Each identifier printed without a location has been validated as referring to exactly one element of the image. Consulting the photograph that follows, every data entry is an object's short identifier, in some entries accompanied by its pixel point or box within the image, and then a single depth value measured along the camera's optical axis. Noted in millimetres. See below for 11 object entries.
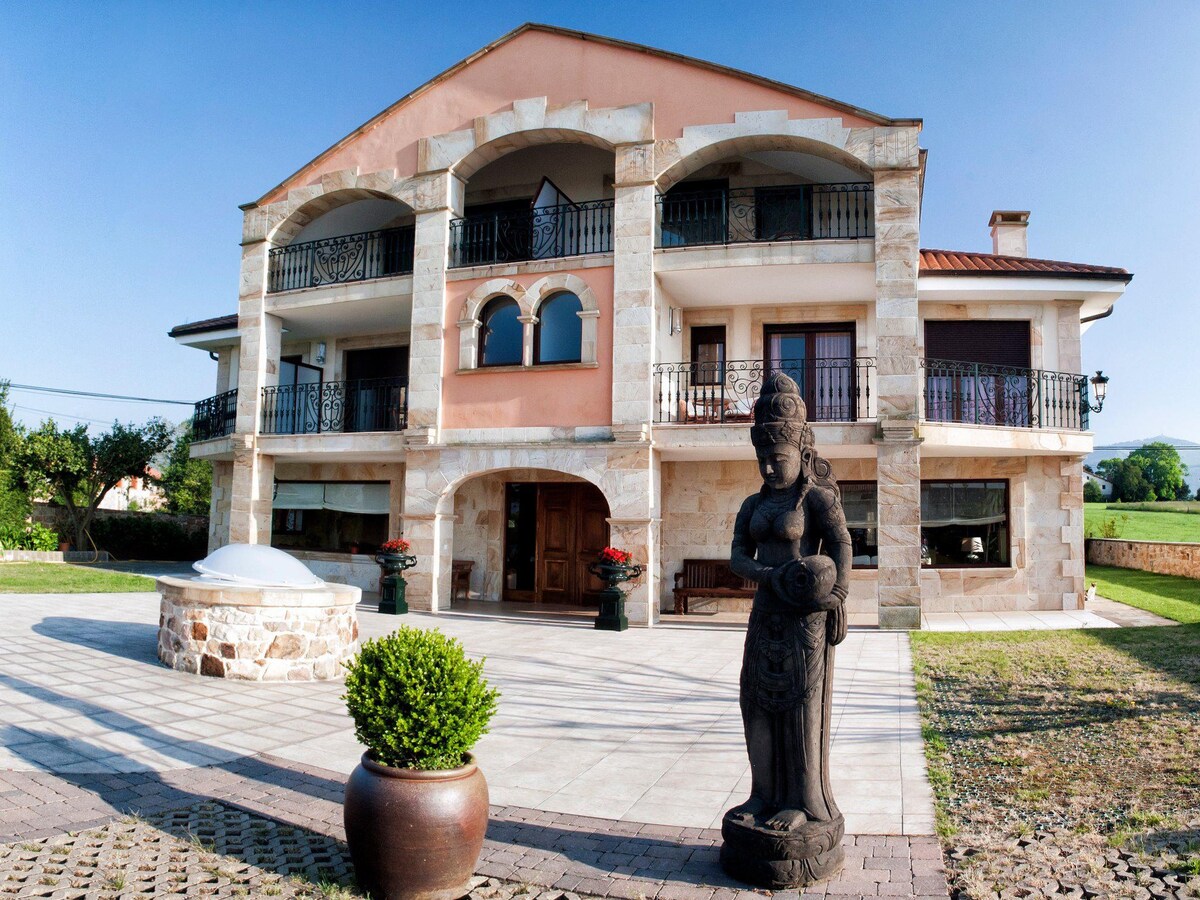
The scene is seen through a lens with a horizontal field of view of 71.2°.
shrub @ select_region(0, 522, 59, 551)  20734
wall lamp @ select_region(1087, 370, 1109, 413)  13914
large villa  12875
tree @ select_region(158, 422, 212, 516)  33781
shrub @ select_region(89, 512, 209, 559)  24016
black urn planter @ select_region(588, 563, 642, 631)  12258
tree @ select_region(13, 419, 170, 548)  21375
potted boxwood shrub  3621
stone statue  3789
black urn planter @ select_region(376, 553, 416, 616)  13609
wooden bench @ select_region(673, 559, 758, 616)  14266
